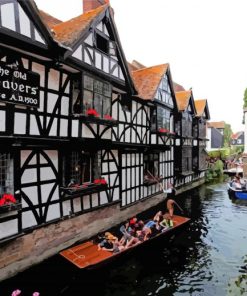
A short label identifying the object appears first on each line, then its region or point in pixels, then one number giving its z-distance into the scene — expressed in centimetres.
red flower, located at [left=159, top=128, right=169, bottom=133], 1902
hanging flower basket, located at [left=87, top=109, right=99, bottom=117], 1149
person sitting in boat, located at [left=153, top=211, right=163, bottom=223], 1324
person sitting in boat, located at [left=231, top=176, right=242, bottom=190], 2269
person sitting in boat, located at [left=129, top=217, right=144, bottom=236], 1204
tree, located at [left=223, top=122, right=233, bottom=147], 7948
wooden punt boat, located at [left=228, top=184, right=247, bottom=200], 2186
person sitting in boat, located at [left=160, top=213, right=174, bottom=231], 1313
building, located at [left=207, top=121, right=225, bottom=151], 5582
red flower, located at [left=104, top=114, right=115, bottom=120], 1276
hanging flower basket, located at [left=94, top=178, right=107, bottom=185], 1261
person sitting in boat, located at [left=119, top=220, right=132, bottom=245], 1105
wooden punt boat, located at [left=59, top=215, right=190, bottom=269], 911
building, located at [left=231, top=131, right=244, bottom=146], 7002
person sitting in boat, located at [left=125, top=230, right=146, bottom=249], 1073
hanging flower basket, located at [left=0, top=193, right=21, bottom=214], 832
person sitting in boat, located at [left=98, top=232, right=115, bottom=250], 1064
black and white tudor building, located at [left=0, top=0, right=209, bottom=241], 869
